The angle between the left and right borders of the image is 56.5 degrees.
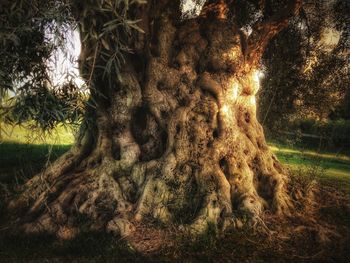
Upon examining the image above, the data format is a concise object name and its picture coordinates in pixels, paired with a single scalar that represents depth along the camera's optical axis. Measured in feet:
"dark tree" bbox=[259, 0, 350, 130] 34.42
